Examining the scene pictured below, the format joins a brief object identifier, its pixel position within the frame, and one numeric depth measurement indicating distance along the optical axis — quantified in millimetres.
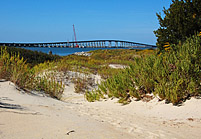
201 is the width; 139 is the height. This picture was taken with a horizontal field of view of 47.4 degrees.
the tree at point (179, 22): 10438
